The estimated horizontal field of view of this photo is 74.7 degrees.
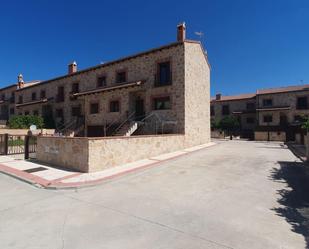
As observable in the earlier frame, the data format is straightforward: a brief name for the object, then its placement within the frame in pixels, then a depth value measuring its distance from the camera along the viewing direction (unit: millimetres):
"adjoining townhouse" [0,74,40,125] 36278
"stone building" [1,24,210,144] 17625
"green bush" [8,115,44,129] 26000
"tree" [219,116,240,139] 37875
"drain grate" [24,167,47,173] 9680
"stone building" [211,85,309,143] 31719
